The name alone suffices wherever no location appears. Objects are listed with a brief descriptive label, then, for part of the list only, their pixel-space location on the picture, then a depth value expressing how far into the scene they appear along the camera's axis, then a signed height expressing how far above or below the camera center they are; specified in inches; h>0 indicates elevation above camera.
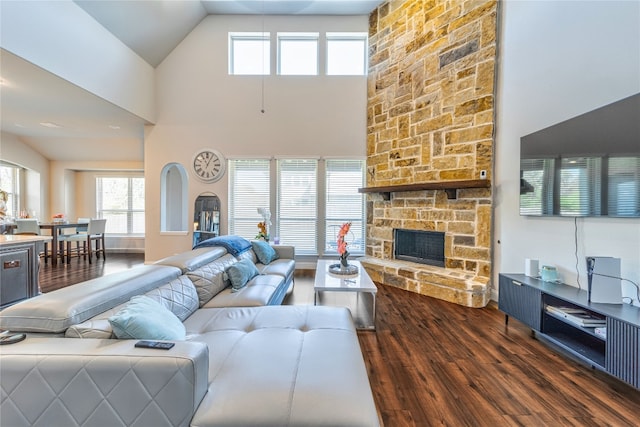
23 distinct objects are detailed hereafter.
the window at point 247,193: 211.6 +13.9
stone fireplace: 140.6 +47.1
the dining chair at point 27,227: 204.2 -12.7
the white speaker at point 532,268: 110.1 -22.8
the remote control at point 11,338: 42.7 -20.6
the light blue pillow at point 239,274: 103.5 -24.9
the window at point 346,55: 207.3 +119.8
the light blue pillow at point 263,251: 148.8 -22.6
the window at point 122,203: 281.6 +7.8
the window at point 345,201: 210.2 +7.9
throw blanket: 124.9 -15.4
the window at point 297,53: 207.8 +120.8
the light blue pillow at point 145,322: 48.1 -21.2
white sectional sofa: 39.2 -28.2
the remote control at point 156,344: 42.4 -21.2
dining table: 213.5 -19.7
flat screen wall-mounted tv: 75.6 +15.5
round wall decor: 207.3 +34.9
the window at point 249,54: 208.2 +121.0
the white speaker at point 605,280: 80.7 -20.4
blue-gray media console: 67.8 -33.8
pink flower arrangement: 120.6 -15.9
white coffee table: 105.0 -29.6
